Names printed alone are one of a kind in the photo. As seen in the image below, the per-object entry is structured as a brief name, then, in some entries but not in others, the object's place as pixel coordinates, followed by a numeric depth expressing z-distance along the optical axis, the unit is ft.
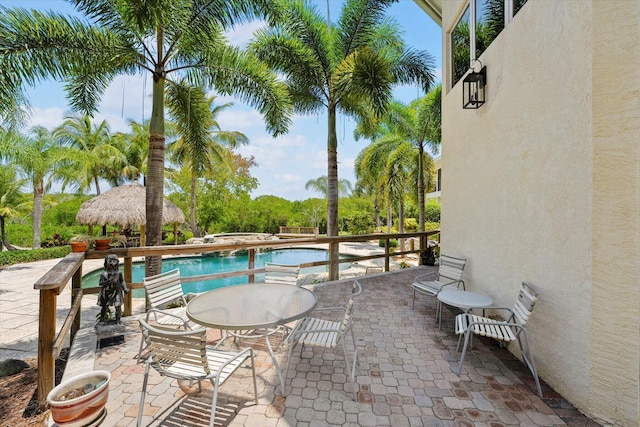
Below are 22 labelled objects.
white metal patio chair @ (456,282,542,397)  8.14
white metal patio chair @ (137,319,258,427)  5.92
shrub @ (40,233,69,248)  47.78
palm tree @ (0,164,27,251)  42.32
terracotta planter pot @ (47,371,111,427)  5.29
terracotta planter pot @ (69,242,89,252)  11.10
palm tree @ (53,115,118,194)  49.81
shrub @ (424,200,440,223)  71.67
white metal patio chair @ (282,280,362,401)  7.97
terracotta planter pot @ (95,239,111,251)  12.13
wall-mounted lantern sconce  12.71
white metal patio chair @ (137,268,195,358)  9.63
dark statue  11.08
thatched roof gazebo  38.73
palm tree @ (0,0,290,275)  13.98
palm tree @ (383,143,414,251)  36.81
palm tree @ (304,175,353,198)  109.50
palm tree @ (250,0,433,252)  19.83
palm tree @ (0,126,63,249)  32.17
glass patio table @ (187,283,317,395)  7.56
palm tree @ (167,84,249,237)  22.00
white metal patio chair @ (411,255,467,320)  13.53
